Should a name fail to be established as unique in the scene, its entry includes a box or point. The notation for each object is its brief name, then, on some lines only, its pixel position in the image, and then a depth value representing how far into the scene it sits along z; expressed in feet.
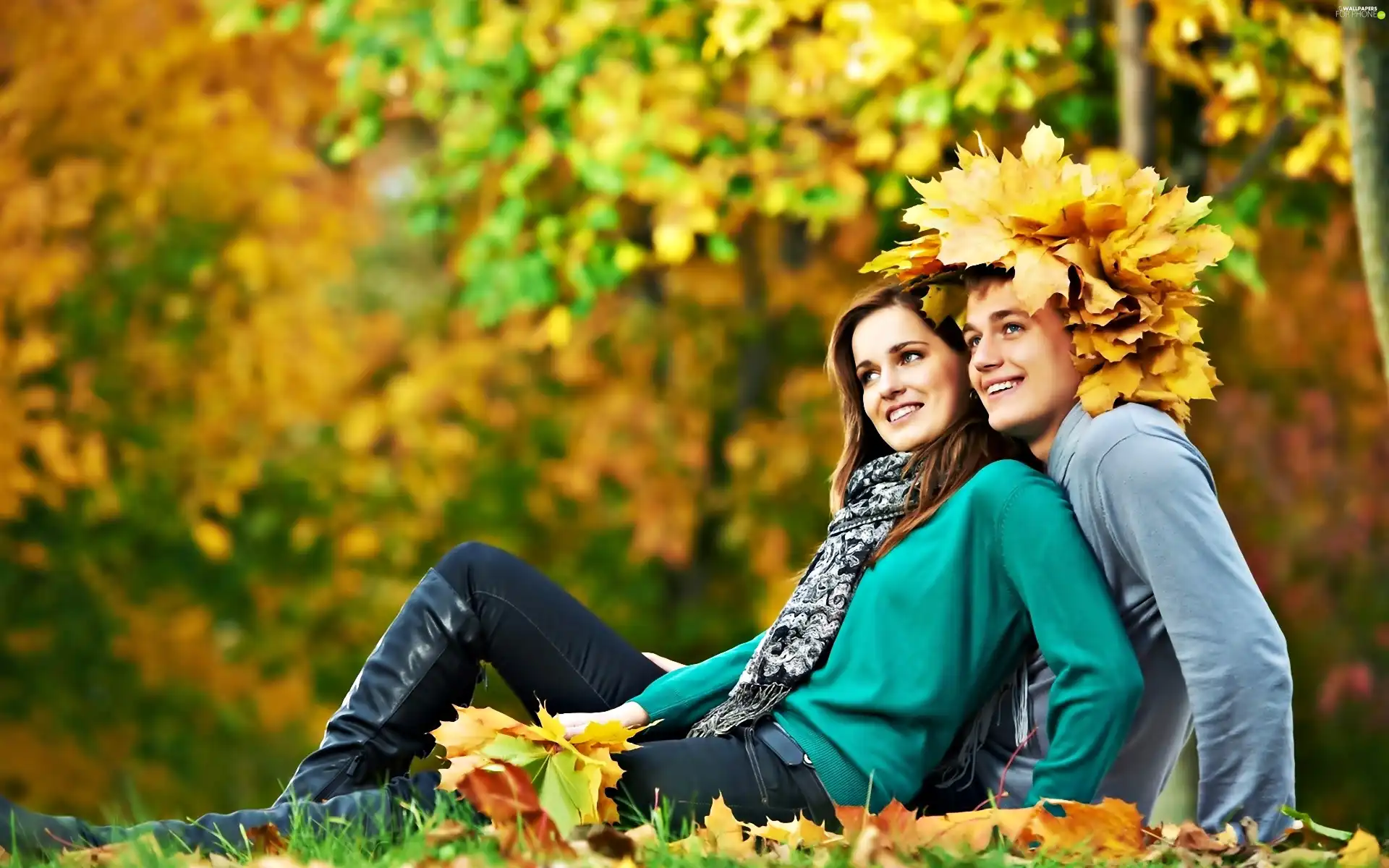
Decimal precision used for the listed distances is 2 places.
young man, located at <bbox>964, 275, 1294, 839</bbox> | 17.98
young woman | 18.71
